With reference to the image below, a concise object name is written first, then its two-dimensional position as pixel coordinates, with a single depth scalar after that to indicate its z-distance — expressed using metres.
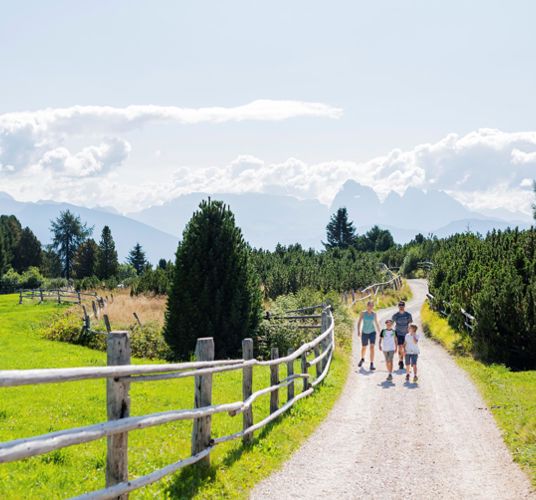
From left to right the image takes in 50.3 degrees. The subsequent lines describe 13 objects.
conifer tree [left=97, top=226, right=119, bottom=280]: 88.50
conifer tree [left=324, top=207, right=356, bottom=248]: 104.06
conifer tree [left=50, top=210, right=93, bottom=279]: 107.06
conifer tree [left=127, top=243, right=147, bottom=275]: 120.75
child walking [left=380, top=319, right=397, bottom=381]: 16.47
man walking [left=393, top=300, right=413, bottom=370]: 17.38
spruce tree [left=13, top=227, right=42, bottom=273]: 103.25
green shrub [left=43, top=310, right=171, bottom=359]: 24.89
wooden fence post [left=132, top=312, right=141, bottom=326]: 28.60
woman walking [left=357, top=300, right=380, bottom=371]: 17.91
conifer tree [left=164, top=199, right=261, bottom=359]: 20.67
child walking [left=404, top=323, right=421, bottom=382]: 16.08
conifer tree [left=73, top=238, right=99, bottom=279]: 93.62
